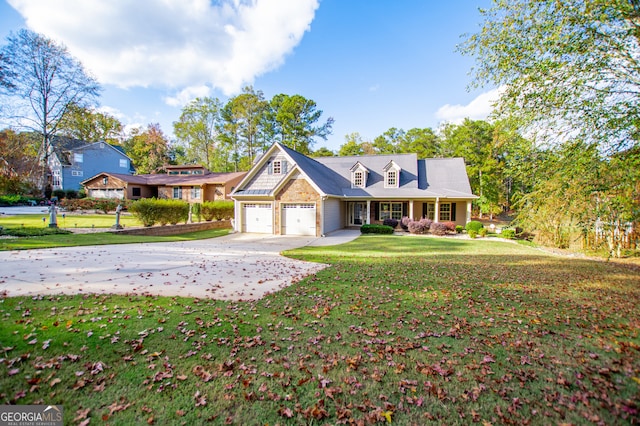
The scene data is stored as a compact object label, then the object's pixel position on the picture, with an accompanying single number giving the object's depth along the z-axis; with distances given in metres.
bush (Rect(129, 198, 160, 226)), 18.16
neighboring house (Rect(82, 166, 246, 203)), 33.56
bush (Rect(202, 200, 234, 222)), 24.08
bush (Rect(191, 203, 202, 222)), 24.59
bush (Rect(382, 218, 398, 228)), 22.09
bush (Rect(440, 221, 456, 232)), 20.96
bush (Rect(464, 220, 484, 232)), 19.78
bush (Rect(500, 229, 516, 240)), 19.11
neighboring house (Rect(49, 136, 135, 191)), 38.97
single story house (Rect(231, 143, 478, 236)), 19.02
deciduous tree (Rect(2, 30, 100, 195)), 22.67
